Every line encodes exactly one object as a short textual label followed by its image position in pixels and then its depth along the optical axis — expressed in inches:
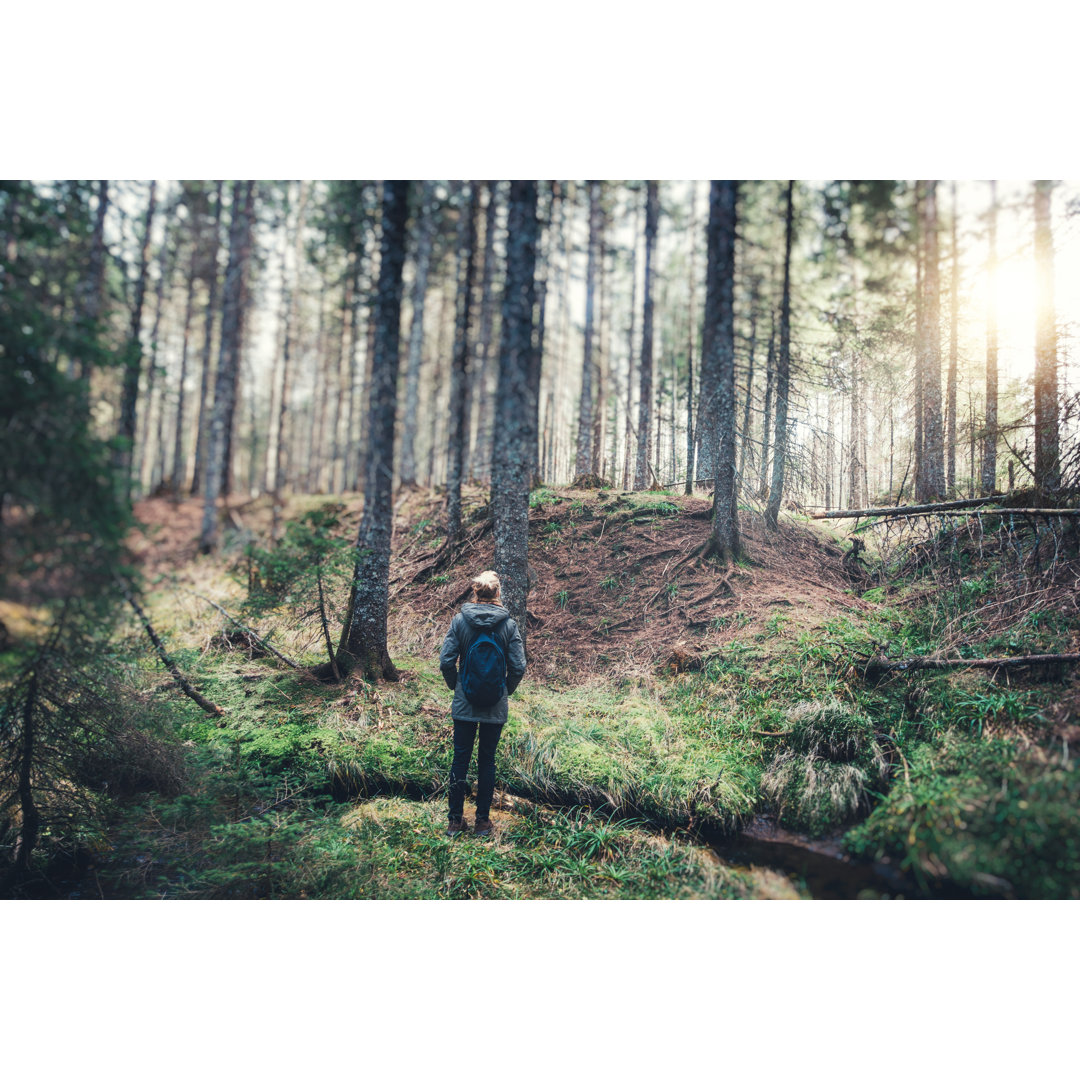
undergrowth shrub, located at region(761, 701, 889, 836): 143.8
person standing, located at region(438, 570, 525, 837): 143.3
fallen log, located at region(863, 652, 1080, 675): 150.3
